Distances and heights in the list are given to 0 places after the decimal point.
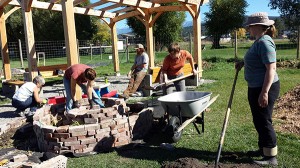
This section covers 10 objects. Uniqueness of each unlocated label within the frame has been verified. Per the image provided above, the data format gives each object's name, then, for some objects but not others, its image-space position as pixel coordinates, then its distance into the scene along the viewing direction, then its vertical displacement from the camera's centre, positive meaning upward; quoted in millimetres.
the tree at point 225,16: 32844 +3816
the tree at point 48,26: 32625 +3513
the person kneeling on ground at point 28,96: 6168 -818
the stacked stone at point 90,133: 4035 -1113
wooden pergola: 6223 +1173
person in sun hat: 3178 -349
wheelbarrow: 4222 -884
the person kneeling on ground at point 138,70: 8000 -480
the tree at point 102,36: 33841 +2149
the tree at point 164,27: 28219 +2480
